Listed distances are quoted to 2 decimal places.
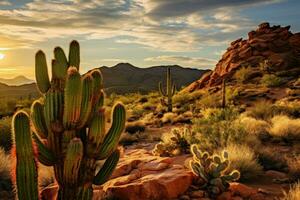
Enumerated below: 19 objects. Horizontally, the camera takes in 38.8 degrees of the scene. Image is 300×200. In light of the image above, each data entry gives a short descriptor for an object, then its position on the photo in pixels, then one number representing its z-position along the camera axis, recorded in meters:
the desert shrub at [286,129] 13.47
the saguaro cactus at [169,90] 25.57
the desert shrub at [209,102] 27.69
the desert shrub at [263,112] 19.46
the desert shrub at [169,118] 22.33
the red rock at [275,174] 9.30
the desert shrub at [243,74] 38.29
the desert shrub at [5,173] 8.92
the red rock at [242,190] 7.92
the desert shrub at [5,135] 14.49
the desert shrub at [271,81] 33.28
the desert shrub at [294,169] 9.17
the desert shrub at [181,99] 32.69
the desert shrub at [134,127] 19.22
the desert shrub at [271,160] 10.06
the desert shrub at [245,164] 9.26
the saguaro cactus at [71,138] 4.98
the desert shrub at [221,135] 11.45
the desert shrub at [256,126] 14.03
